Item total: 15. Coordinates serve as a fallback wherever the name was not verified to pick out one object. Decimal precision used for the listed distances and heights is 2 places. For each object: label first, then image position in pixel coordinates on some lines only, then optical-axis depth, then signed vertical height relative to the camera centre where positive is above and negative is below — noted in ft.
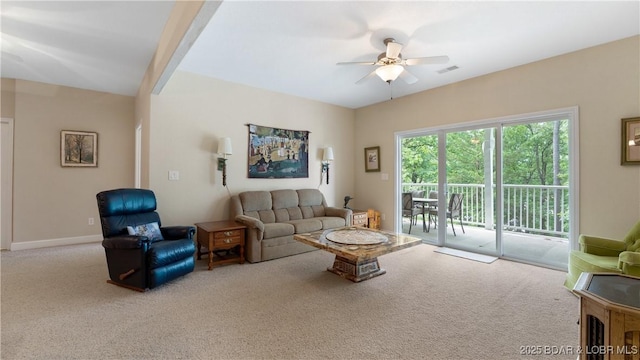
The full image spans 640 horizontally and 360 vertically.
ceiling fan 8.79 +4.06
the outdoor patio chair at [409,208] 16.93 -1.87
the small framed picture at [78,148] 14.60 +1.73
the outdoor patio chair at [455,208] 15.08 -1.64
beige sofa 12.05 -2.06
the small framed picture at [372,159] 18.01 +1.43
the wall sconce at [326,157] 17.30 +1.46
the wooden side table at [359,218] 16.00 -2.40
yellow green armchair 7.94 -2.50
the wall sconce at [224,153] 13.03 +1.32
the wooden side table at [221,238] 11.04 -2.54
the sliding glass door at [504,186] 11.58 -0.32
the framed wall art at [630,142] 9.32 +1.35
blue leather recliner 8.84 -2.28
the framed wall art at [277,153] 14.80 +1.56
